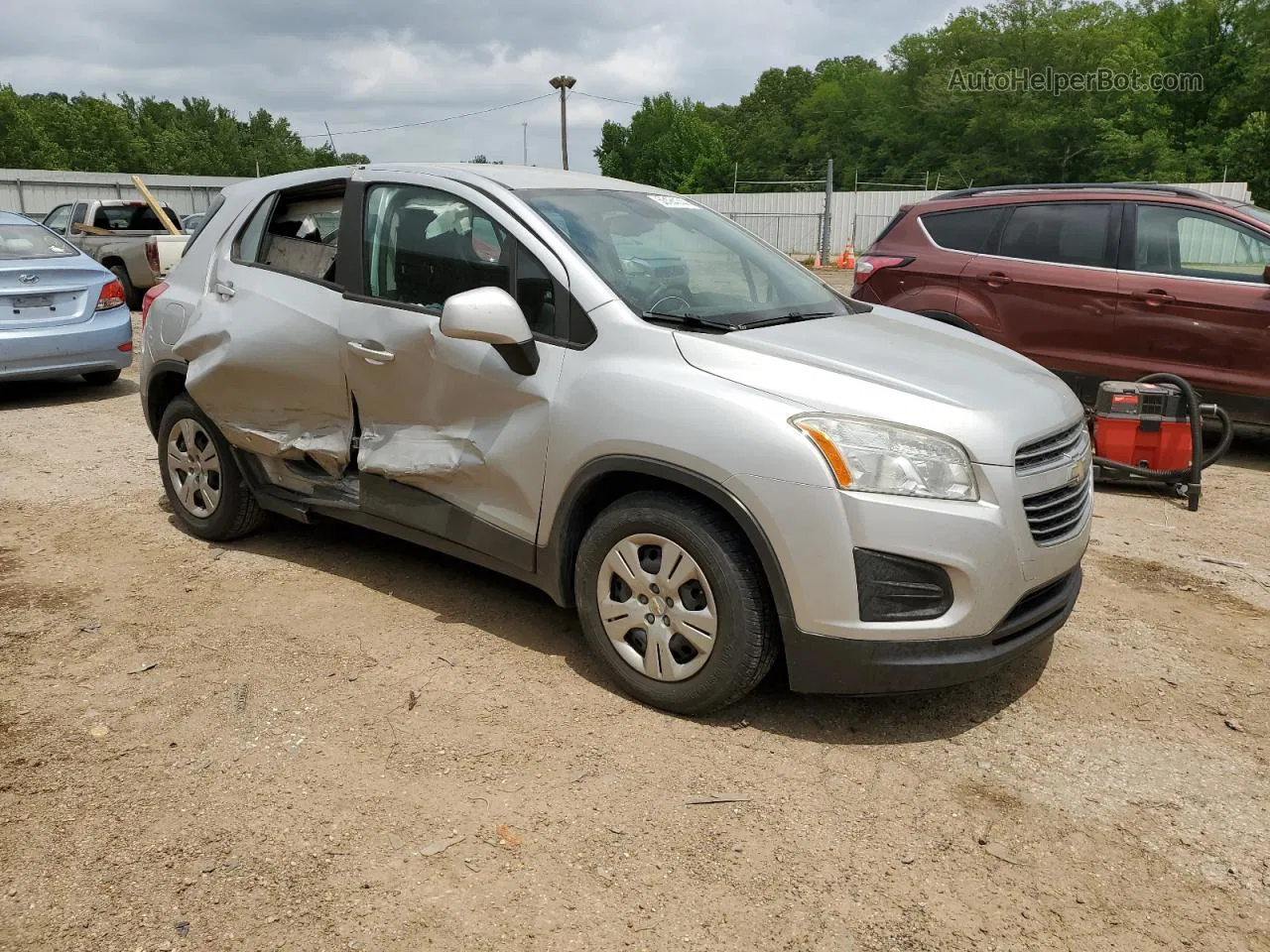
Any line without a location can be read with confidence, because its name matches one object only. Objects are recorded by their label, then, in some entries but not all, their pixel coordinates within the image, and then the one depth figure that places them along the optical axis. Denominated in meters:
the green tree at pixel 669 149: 82.81
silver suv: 3.19
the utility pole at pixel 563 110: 48.34
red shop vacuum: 6.18
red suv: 6.90
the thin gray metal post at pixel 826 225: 28.30
